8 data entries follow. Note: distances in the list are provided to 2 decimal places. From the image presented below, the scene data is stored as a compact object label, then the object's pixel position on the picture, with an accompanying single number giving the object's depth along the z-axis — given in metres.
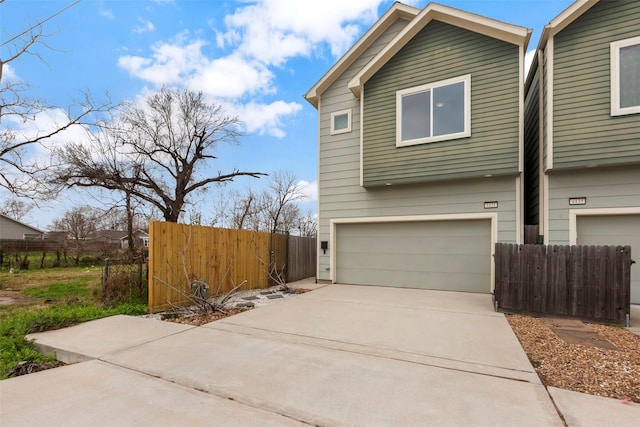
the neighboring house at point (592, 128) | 5.95
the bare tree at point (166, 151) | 12.32
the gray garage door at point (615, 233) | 6.11
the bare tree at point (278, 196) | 21.34
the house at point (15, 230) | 28.97
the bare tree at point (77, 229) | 17.17
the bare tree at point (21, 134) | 7.41
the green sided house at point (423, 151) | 6.93
